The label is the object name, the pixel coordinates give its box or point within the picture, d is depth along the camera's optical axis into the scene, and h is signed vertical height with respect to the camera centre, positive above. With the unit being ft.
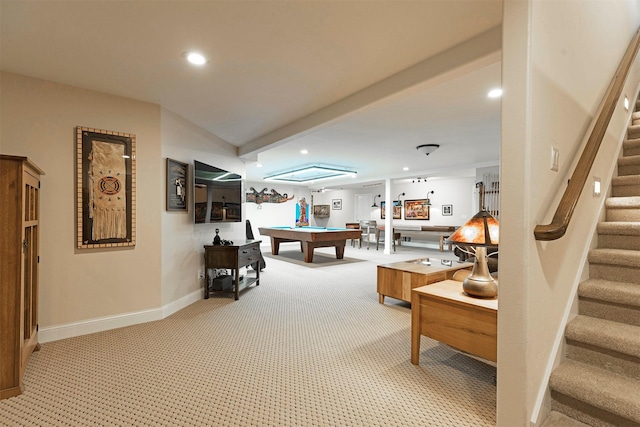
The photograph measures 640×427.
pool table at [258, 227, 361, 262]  21.44 -1.91
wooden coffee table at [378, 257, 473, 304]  11.19 -2.45
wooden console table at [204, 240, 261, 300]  12.89 -2.04
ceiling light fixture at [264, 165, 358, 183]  23.95 +3.50
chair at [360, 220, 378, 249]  34.00 -1.62
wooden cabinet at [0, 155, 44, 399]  6.10 -1.24
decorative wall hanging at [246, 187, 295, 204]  32.91 +1.77
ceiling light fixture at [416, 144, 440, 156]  16.80 +3.73
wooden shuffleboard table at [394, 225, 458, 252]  30.22 -2.31
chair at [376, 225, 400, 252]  31.07 -2.64
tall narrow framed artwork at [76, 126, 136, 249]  9.34 +0.77
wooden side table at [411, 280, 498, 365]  5.93 -2.33
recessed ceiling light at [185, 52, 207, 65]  7.48 +3.96
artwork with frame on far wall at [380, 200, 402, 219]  37.83 +0.43
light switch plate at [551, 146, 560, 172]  4.94 +0.93
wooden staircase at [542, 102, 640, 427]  4.33 -2.10
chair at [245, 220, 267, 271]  19.69 -1.28
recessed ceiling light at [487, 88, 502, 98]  9.79 +4.03
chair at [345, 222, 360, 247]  35.96 -1.78
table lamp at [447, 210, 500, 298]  6.10 -0.62
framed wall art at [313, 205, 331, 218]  41.14 +0.16
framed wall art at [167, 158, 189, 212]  11.26 +1.04
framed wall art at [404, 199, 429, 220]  35.27 +0.42
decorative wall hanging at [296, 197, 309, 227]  38.24 -0.12
